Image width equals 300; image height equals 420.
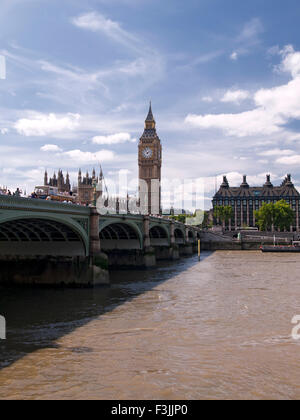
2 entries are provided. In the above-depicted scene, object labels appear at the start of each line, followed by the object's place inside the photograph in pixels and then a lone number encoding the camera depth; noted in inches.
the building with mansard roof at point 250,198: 6770.2
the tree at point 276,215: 5009.8
